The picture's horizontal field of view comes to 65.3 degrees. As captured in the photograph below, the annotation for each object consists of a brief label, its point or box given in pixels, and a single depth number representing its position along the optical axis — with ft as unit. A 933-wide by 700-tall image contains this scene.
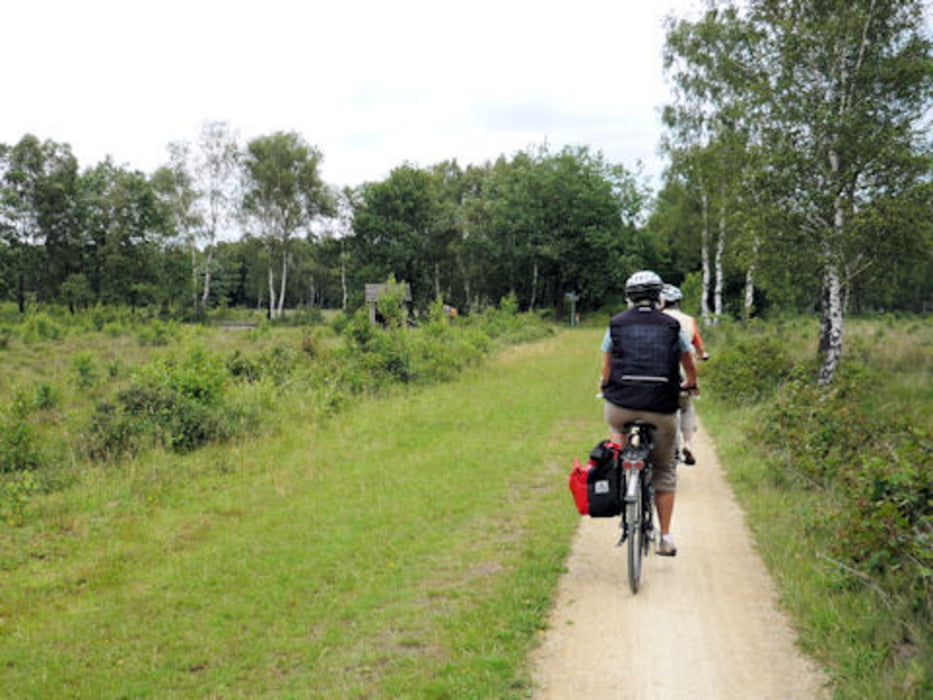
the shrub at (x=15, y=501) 25.61
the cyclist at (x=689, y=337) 22.13
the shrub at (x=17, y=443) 33.76
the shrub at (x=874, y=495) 14.14
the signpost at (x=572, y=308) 147.06
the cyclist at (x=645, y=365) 15.83
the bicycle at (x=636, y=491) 16.02
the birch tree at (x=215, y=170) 160.86
